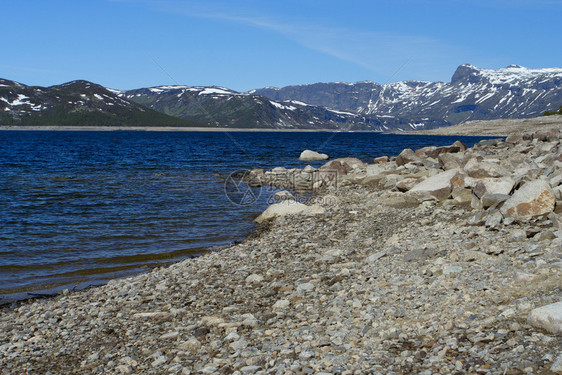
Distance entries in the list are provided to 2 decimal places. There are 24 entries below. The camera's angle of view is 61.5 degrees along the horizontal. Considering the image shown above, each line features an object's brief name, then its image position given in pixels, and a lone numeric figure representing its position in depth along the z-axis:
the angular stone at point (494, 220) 11.93
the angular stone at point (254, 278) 11.62
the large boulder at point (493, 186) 14.73
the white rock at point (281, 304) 9.56
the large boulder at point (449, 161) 25.53
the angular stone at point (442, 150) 33.77
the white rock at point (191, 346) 7.94
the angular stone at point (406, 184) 21.19
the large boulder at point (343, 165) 35.83
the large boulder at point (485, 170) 18.31
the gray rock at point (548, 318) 6.41
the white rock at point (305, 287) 10.40
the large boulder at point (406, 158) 31.56
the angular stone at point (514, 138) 41.16
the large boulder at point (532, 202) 12.04
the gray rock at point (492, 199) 13.55
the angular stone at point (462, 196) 16.36
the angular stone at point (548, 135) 34.64
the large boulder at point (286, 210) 20.17
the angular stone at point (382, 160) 43.31
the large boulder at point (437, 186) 17.75
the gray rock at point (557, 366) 5.51
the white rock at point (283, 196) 26.67
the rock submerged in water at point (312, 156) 55.94
